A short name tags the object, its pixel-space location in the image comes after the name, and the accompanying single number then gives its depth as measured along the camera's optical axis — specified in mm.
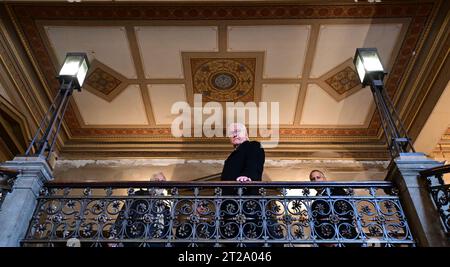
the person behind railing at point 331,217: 3180
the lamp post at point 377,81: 3666
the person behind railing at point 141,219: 3186
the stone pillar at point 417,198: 2879
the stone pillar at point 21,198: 2990
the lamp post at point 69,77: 3908
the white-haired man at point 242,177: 3230
